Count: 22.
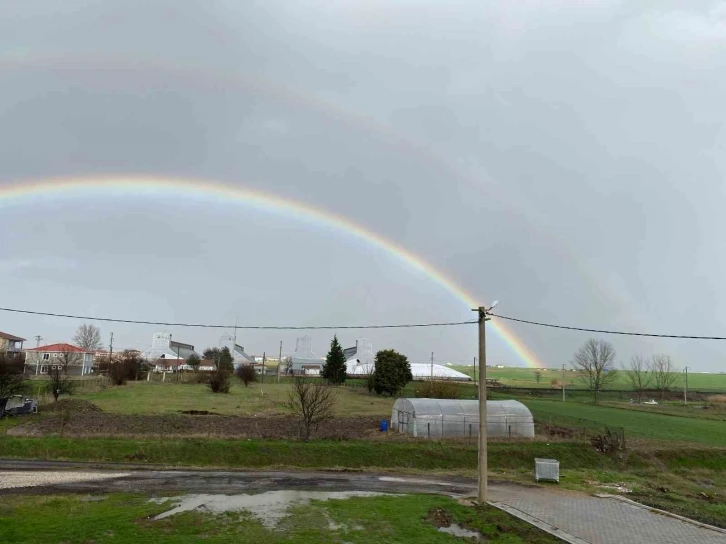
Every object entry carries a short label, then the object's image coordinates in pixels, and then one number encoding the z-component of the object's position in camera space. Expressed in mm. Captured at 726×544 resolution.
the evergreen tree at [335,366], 99688
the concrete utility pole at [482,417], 19484
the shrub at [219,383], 71375
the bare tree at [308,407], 33906
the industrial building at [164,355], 152750
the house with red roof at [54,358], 109062
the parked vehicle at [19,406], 41625
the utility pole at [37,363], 106094
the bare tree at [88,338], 159938
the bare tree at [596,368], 103950
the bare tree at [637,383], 103331
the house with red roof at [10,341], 111712
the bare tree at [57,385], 47347
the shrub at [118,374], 76000
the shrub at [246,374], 92650
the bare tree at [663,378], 114875
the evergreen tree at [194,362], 128425
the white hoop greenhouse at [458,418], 37219
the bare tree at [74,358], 97812
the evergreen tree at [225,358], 120731
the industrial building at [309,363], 174775
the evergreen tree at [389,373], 77562
